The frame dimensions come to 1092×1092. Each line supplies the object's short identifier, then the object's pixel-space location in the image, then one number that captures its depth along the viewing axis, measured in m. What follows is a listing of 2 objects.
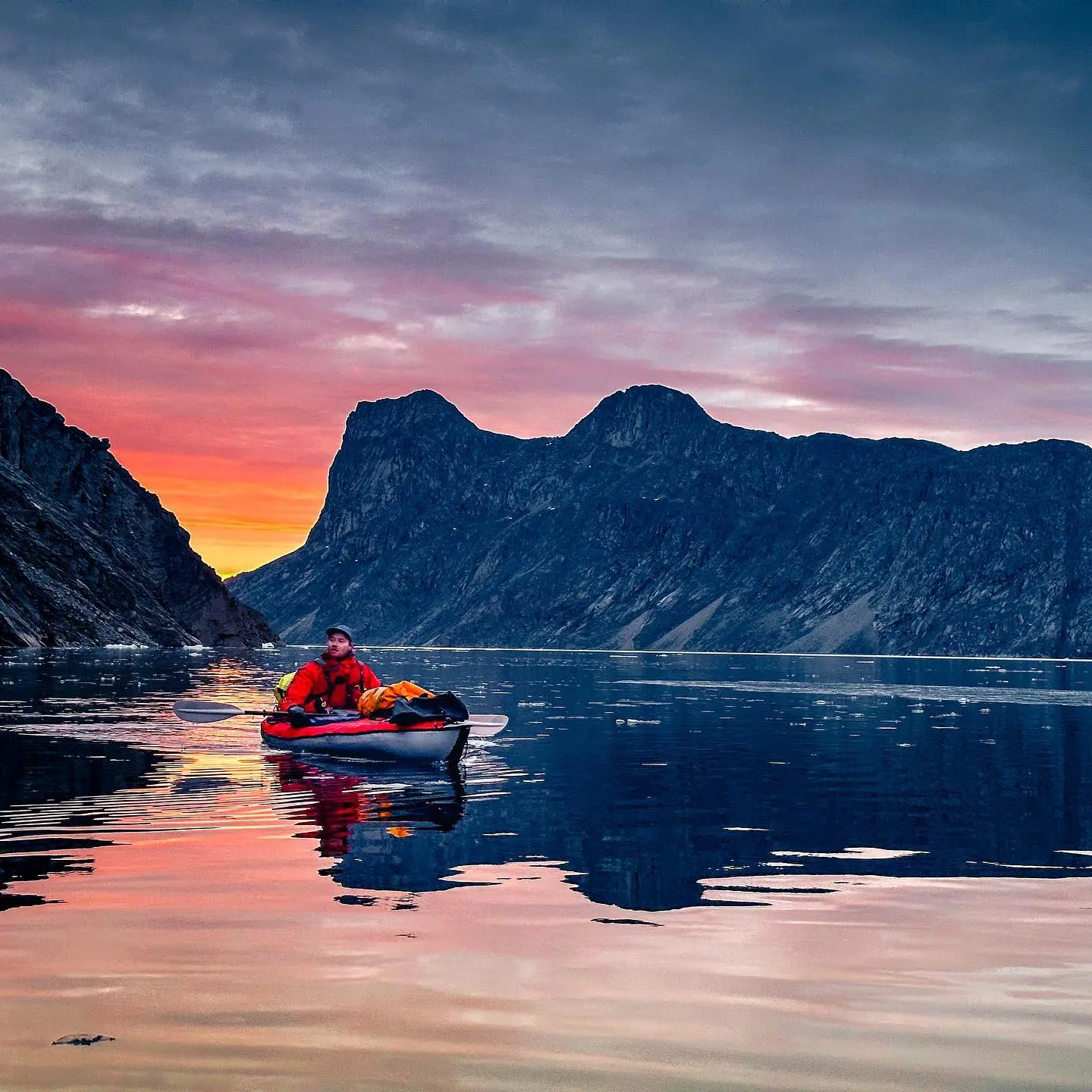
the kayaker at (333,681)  34.97
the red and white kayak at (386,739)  31.67
